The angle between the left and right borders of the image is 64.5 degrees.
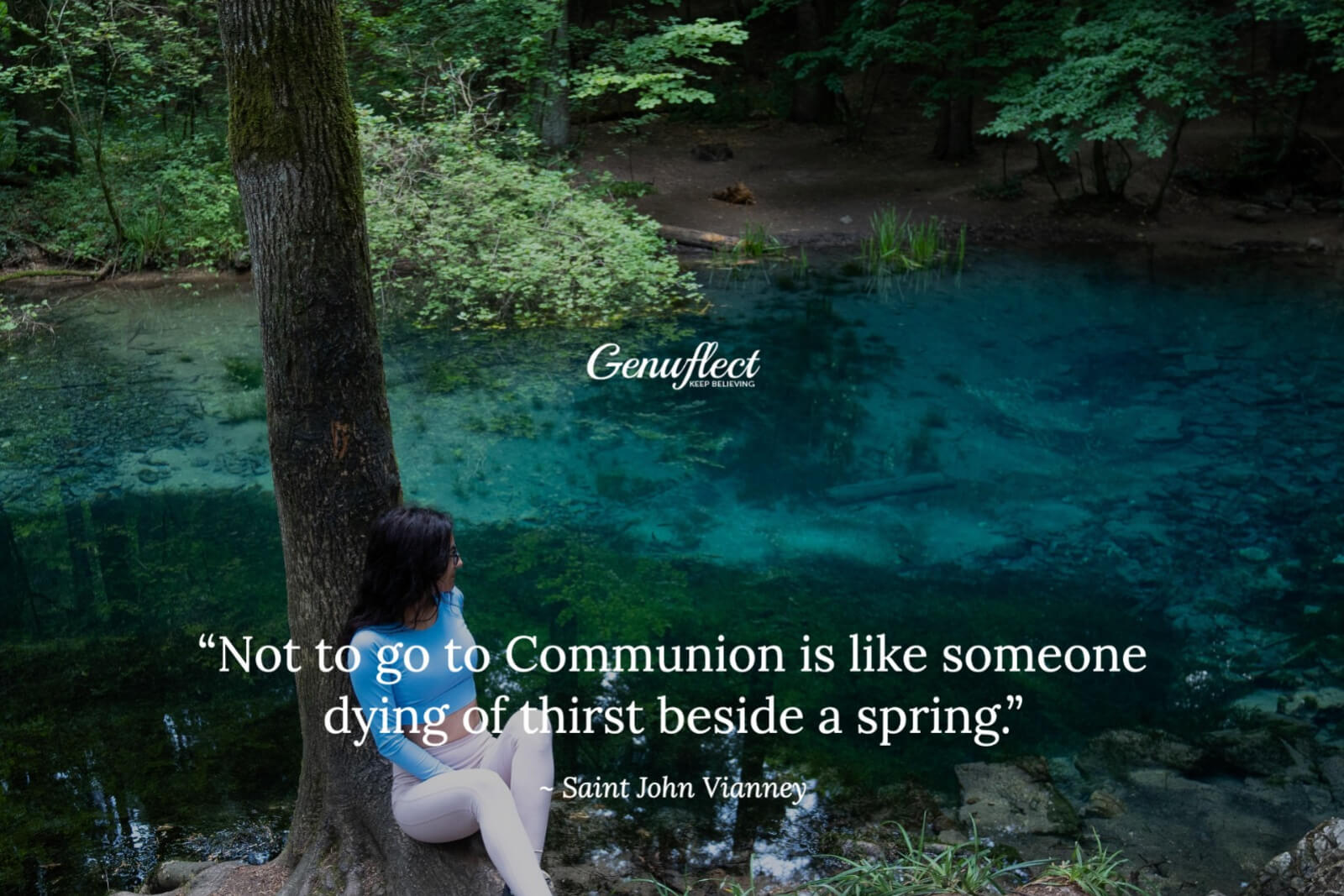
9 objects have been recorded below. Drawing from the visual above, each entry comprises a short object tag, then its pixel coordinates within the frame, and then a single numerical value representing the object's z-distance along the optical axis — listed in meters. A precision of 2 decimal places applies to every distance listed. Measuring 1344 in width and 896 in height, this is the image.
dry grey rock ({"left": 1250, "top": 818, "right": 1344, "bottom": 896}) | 3.26
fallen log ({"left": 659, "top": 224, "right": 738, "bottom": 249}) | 13.40
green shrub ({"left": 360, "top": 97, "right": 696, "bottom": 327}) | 8.74
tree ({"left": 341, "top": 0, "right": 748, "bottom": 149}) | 10.16
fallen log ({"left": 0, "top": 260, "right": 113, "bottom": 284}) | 10.00
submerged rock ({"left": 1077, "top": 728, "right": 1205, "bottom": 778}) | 4.96
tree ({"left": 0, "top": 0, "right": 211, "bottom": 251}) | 10.87
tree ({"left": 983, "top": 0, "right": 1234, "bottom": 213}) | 11.94
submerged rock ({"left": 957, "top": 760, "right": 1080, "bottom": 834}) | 4.54
